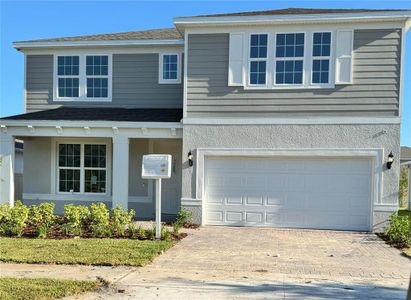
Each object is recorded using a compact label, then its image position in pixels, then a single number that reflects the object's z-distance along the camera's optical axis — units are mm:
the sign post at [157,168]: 9258
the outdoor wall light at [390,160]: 10688
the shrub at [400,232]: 9141
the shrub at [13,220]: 9365
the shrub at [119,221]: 9481
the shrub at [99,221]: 9336
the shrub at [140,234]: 9211
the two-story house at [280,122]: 10828
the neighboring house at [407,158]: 20891
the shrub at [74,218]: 9508
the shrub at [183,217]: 11289
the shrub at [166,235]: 9034
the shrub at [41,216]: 10055
